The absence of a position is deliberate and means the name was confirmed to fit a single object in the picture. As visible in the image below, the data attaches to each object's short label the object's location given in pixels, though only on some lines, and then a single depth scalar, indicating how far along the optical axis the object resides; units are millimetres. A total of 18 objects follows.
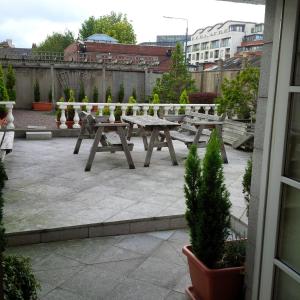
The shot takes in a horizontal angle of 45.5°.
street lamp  17223
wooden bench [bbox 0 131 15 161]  4362
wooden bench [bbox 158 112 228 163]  5887
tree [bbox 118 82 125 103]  19594
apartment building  62688
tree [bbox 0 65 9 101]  9648
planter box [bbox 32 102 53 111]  18609
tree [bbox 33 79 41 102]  18719
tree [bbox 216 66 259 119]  7387
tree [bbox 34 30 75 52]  53156
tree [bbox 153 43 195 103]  16266
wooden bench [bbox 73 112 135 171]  5297
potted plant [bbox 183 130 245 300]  2070
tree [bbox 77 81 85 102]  18312
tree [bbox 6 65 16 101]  16812
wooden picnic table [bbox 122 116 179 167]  5496
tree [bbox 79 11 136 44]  46219
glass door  1611
